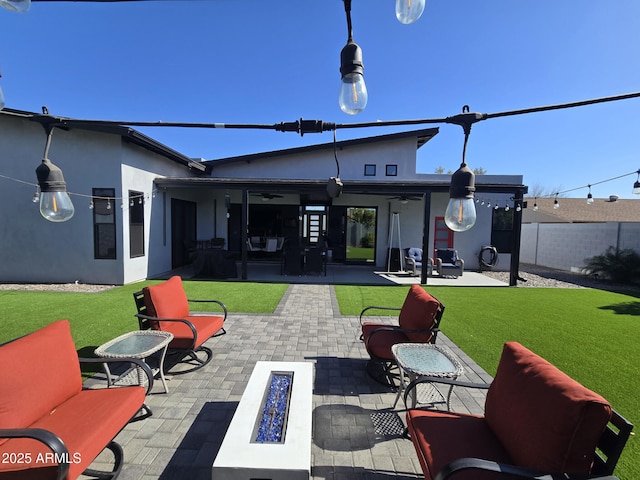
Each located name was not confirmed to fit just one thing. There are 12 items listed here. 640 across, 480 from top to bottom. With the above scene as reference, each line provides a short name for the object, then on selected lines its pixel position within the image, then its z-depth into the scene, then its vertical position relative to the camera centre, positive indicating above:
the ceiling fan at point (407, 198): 10.88 +1.12
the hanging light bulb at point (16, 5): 1.46 +1.05
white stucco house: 7.97 +0.60
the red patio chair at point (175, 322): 3.36 -1.28
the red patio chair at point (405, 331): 3.18 -1.19
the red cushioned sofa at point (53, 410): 1.55 -1.30
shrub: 9.59 -1.06
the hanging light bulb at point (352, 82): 1.79 +0.88
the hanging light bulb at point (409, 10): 1.53 +1.13
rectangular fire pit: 1.61 -1.34
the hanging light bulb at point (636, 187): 9.40 +1.50
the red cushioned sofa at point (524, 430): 1.36 -1.06
